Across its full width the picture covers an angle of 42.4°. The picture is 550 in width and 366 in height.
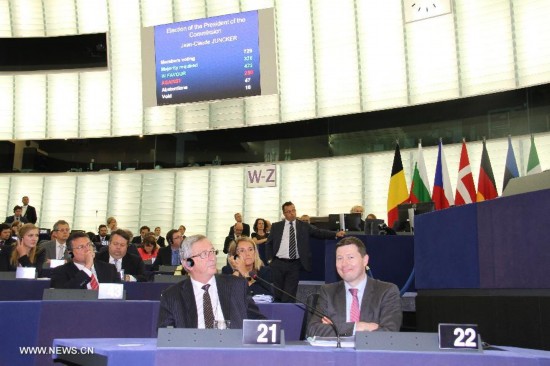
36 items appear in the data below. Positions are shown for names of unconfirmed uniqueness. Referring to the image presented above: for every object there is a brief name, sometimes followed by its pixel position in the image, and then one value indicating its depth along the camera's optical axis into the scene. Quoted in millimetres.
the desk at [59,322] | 4504
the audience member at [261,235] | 11180
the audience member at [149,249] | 11055
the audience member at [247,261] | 6246
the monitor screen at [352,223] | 10055
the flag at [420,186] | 12141
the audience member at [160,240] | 14031
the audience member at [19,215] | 13873
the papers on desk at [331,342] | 2803
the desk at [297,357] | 2525
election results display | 14336
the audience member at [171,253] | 10156
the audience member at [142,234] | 12894
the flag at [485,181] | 11094
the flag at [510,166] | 11156
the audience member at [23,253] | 7418
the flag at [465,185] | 11281
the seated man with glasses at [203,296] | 3887
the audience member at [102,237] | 13281
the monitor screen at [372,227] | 9492
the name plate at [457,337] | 2596
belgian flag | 12305
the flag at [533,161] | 10933
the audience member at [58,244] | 9000
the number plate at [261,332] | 2654
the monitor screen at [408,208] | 9109
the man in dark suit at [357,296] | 4070
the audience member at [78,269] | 5898
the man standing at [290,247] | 9586
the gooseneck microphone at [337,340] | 2775
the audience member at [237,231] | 12281
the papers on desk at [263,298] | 5615
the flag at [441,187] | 11797
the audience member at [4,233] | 9711
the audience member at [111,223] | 12683
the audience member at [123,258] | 7232
